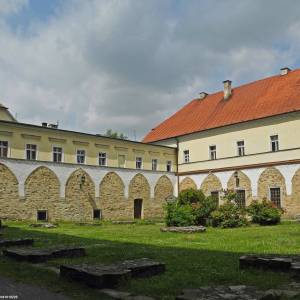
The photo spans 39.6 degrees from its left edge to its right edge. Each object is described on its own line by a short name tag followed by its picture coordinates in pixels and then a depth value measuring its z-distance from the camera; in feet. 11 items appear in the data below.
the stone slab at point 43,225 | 66.95
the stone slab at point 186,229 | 55.11
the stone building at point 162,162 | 87.81
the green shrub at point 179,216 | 69.72
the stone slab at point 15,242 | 34.74
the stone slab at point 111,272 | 19.63
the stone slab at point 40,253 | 27.12
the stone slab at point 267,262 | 22.72
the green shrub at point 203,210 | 72.74
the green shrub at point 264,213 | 74.84
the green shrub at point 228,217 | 68.08
